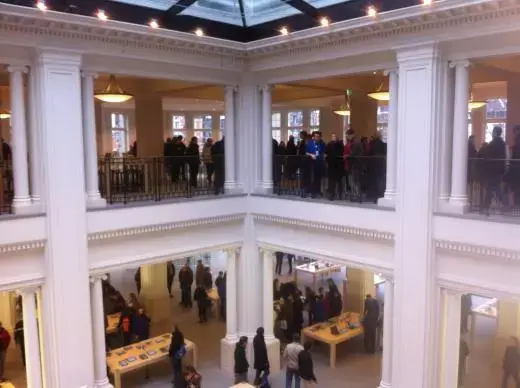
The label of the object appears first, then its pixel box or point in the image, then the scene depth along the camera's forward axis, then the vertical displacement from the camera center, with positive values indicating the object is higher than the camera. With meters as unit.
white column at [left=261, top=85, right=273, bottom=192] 12.23 +0.15
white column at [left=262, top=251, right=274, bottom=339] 12.73 -3.55
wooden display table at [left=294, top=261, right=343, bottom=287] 18.98 -4.39
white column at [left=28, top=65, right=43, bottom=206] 9.10 +0.22
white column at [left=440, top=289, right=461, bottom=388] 9.26 -3.36
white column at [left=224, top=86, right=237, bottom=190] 12.18 +0.25
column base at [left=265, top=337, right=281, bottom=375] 12.94 -5.05
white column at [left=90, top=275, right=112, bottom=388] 10.08 -3.53
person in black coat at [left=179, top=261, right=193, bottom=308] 17.02 -4.38
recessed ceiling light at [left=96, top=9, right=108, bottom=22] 8.97 +2.32
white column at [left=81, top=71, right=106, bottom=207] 9.68 +0.16
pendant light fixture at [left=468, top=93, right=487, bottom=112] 15.69 +1.33
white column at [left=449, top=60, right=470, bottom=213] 8.82 +0.07
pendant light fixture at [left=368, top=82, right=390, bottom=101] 12.60 +1.32
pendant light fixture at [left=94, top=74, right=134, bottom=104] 11.96 +1.28
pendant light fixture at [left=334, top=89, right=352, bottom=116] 18.17 +1.39
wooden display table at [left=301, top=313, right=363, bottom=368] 12.99 -4.74
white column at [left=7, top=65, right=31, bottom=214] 9.01 +0.13
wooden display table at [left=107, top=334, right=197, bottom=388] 11.48 -4.71
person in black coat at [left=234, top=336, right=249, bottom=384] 11.63 -4.67
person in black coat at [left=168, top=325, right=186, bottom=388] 11.76 -4.56
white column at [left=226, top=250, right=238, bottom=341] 12.68 -3.62
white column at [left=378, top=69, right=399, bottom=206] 9.52 +0.12
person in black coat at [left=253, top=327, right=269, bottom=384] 11.71 -4.58
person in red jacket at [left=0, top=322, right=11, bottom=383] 12.14 -4.51
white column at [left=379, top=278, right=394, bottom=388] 9.91 -3.54
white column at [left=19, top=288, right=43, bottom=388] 9.54 -3.46
